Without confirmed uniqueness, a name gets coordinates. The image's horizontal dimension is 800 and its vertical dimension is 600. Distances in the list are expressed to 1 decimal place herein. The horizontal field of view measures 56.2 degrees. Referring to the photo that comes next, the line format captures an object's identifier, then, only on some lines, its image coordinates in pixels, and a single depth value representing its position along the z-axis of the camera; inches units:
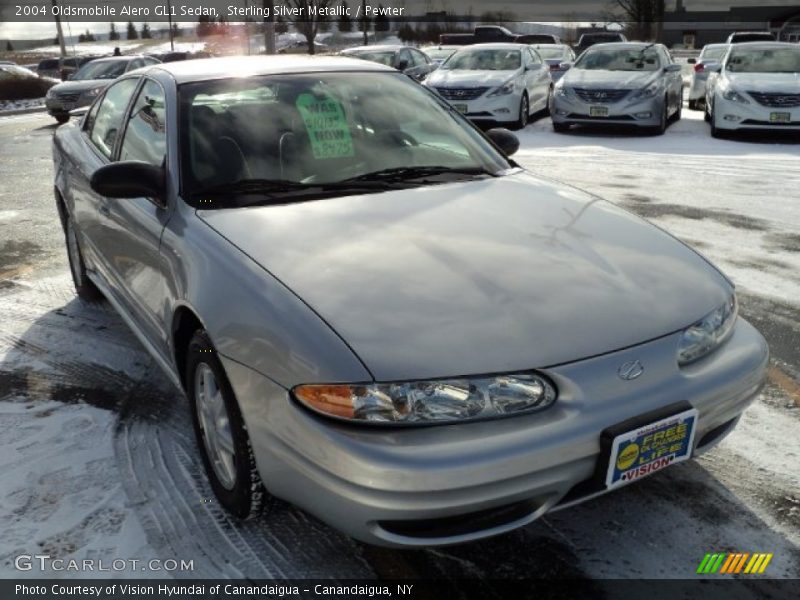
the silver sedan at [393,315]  76.5
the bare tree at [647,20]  1918.1
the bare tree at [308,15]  1349.7
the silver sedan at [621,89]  438.9
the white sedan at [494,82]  473.1
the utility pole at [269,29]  789.2
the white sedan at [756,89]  405.1
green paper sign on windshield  123.1
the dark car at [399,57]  596.1
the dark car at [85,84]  580.4
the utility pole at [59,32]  1281.5
